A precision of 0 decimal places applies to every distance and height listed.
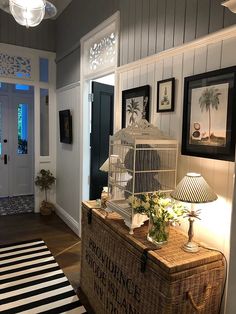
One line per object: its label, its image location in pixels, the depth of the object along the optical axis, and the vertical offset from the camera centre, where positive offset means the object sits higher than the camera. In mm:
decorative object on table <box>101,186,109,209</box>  2247 -550
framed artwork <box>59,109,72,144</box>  4027 +129
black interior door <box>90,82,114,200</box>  3545 +59
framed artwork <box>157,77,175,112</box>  1991 +321
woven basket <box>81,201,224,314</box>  1380 -816
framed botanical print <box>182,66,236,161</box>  1533 +143
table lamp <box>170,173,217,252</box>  1449 -319
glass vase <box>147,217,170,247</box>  1585 -581
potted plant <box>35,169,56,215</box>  4621 -867
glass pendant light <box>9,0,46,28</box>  1969 +943
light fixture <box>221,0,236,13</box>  1202 +615
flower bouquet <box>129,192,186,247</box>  1586 -473
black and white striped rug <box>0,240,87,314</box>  2240 -1463
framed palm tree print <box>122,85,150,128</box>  2305 +288
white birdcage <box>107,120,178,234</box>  1798 -223
